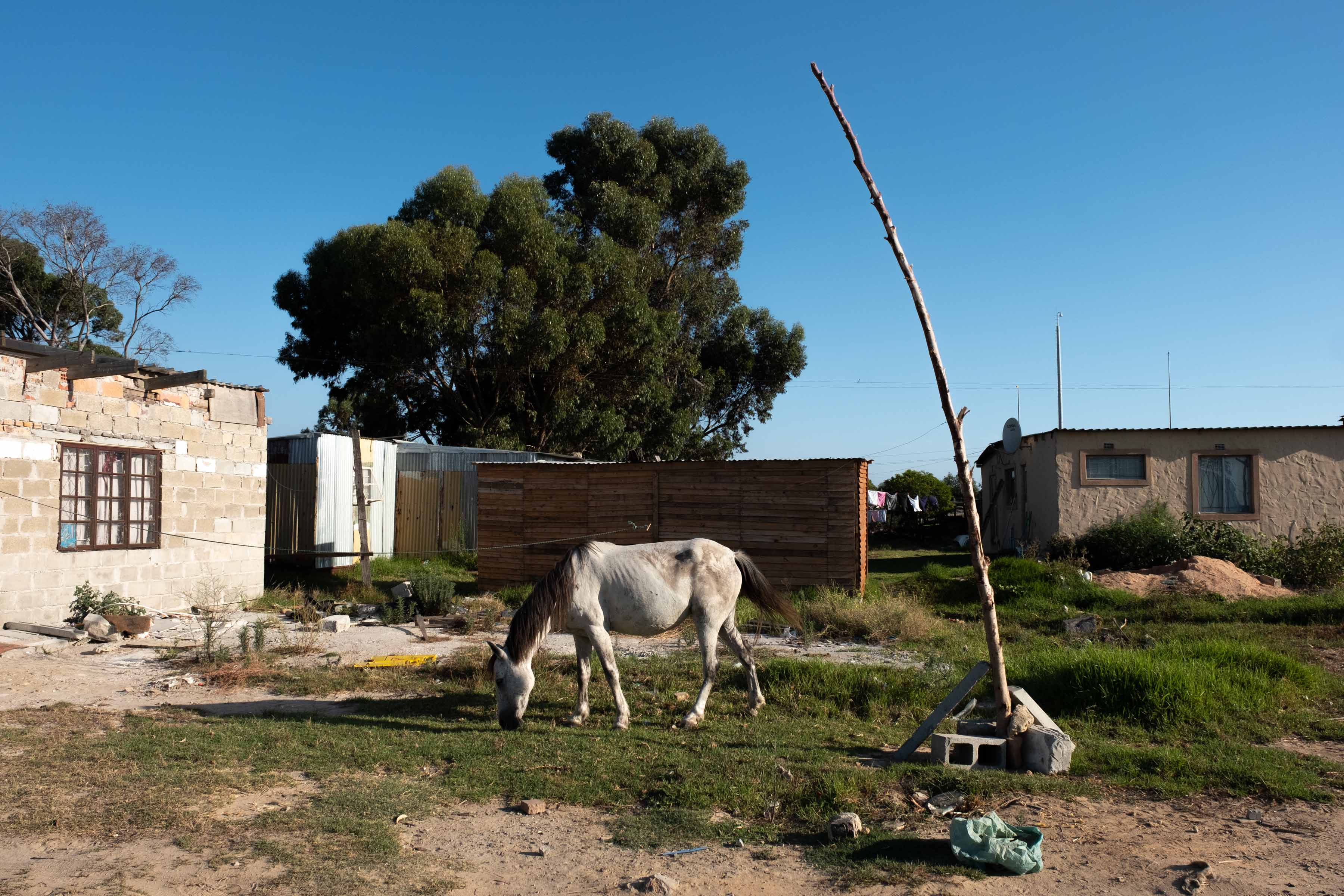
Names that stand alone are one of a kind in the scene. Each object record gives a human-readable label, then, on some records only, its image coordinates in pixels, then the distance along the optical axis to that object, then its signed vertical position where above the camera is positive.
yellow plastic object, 9.73 -1.90
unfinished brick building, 11.28 +0.12
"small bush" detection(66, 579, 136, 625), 11.72 -1.54
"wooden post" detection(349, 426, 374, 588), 14.86 -0.40
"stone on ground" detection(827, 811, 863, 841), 4.84 -1.84
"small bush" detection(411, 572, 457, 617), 13.26 -1.55
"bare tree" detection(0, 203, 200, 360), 30.12 +7.23
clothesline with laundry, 28.81 -0.28
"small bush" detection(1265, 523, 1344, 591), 14.64 -1.09
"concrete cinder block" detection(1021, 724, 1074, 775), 5.92 -1.73
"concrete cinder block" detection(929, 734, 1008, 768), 6.02 -1.76
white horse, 7.09 -0.94
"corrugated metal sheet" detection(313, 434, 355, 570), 18.39 -0.07
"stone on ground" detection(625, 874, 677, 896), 4.23 -1.90
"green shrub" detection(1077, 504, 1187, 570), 16.61 -0.85
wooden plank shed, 14.10 -0.31
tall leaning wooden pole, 6.13 +0.56
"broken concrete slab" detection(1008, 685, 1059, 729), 6.35 -1.54
